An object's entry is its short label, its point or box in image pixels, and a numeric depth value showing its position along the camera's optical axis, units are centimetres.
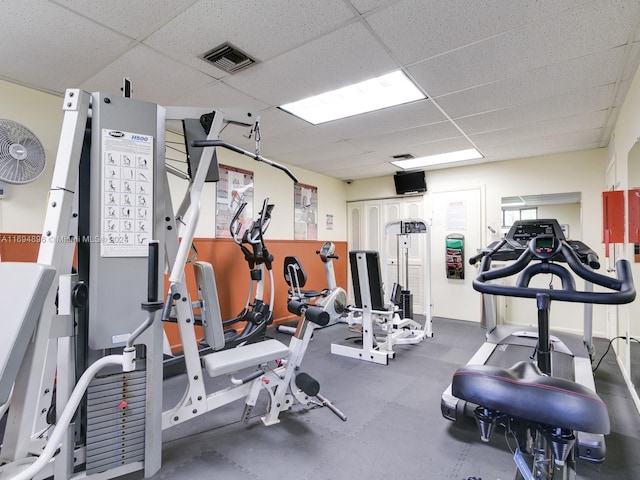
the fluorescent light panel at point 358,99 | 265
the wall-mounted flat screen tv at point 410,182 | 559
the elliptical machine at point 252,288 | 360
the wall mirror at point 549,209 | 441
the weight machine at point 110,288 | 142
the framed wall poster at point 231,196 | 412
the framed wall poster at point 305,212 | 533
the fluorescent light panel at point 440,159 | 460
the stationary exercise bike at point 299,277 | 440
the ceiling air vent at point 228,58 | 212
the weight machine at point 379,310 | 350
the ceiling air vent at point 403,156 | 466
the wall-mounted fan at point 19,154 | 224
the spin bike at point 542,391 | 99
